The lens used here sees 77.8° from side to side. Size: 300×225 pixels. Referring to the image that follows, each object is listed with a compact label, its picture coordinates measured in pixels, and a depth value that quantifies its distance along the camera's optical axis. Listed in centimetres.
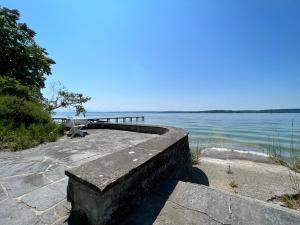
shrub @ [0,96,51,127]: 676
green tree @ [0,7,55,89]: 1417
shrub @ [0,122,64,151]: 525
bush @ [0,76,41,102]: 890
